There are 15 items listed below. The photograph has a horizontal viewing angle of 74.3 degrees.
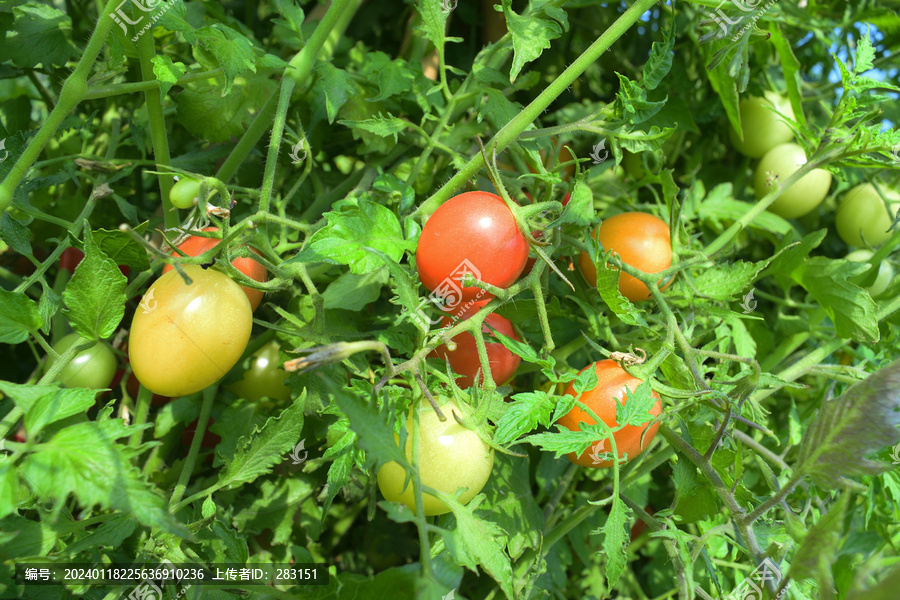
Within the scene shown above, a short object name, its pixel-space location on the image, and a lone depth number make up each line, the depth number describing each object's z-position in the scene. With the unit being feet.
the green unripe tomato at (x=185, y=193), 1.51
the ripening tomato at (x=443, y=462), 1.42
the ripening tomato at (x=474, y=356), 1.63
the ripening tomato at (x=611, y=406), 1.56
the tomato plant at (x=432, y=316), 1.31
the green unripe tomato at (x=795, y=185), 2.46
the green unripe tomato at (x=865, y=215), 2.55
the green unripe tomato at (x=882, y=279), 2.27
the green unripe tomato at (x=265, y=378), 1.90
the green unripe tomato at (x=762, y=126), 2.56
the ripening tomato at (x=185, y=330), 1.44
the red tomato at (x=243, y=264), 1.64
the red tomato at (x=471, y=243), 1.41
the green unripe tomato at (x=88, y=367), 1.71
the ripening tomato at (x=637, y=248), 1.76
